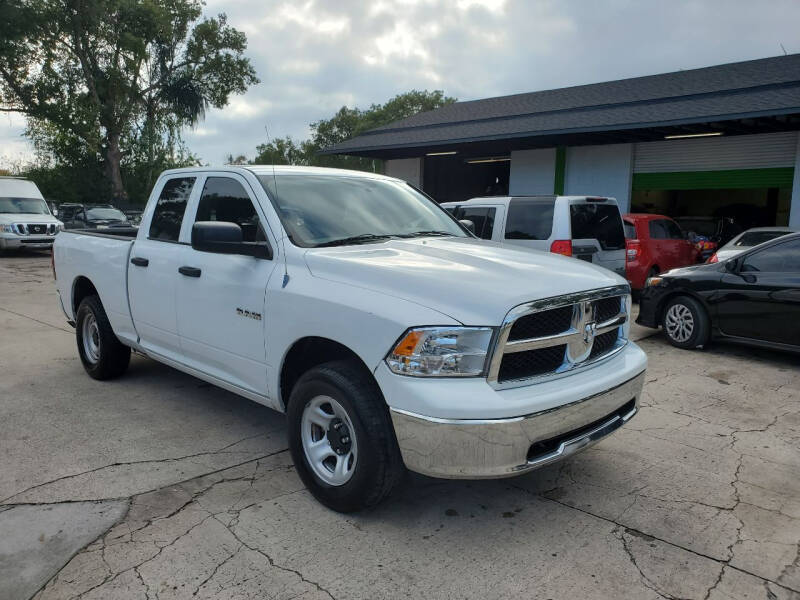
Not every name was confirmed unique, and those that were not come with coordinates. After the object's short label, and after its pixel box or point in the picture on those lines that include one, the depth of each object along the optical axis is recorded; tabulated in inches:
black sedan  251.4
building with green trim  561.9
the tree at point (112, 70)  1099.9
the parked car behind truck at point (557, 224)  337.7
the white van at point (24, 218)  743.1
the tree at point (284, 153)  2311.1
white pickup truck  110.8
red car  427.2
